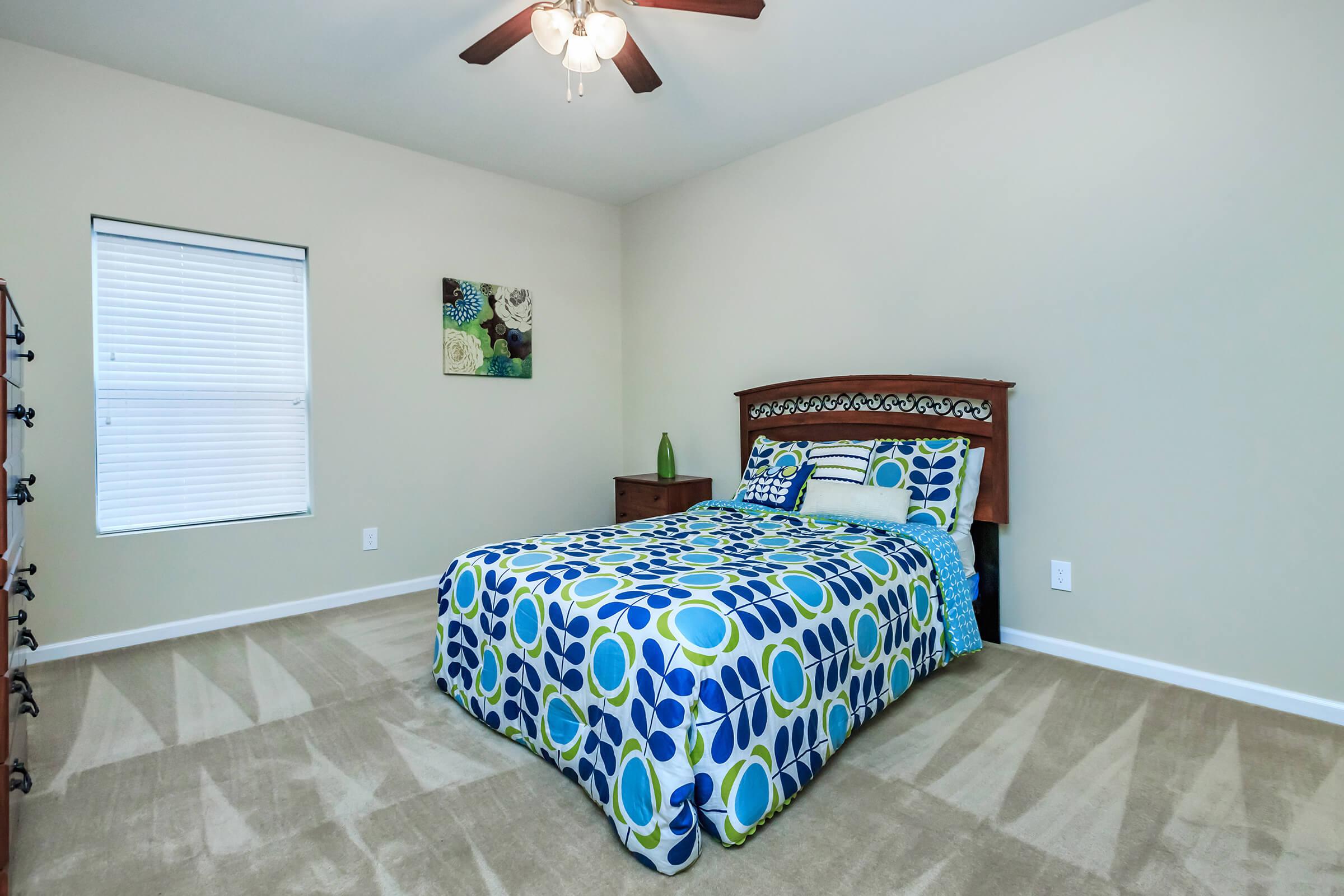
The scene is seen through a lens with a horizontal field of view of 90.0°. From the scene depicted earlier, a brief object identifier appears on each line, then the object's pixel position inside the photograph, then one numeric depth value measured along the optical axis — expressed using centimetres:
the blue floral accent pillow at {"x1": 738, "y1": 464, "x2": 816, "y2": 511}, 312
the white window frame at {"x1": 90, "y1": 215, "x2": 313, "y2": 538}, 295
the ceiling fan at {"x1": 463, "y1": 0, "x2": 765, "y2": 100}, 208
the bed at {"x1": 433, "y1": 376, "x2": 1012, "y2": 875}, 155
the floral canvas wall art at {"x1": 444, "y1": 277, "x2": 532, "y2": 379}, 399
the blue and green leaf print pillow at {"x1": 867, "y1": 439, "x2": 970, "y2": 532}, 280
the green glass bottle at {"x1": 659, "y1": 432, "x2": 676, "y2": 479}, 421
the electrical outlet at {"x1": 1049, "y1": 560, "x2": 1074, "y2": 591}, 278
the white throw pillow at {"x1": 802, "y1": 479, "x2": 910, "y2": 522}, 278
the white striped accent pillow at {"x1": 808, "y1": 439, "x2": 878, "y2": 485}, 301
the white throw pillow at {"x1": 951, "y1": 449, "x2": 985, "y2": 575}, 285
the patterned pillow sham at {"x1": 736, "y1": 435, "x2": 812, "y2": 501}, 330
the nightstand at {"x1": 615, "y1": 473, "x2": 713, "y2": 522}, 398
